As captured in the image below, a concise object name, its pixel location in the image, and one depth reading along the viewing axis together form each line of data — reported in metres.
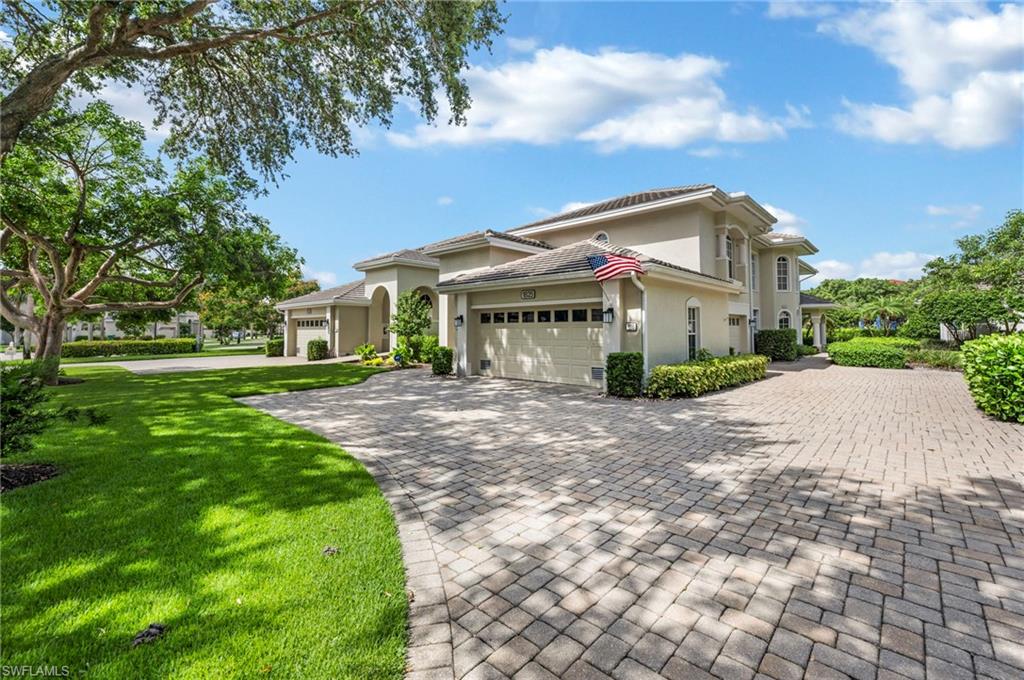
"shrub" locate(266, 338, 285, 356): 28.26
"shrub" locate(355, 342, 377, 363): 20.55
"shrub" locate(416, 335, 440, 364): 19.58
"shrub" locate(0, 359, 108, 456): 4.15
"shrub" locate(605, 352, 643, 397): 10.70
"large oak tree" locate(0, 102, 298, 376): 10.85
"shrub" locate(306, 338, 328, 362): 23.83
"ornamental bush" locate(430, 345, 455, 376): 15.65
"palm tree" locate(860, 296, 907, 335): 33.22
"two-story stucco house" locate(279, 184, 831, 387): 11.90
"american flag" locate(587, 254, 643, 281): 10.46
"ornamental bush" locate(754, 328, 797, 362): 21.42
